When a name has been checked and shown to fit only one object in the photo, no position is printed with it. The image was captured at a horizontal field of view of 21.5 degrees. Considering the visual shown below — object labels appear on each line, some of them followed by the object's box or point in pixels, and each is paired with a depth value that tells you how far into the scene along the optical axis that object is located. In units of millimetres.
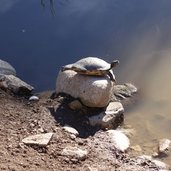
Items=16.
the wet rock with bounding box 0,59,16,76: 4947
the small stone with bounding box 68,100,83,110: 4348
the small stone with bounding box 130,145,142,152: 4012
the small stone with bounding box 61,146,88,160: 3525
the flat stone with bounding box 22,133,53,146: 3584
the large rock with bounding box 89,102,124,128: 4234
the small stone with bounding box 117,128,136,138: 4248
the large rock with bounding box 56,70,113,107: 4305
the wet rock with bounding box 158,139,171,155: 3947
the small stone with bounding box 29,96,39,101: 4530
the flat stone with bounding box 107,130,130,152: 3927
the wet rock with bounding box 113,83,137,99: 4879
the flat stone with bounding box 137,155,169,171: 3660
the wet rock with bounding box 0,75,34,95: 4611
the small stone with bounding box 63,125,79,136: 3969
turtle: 4398
